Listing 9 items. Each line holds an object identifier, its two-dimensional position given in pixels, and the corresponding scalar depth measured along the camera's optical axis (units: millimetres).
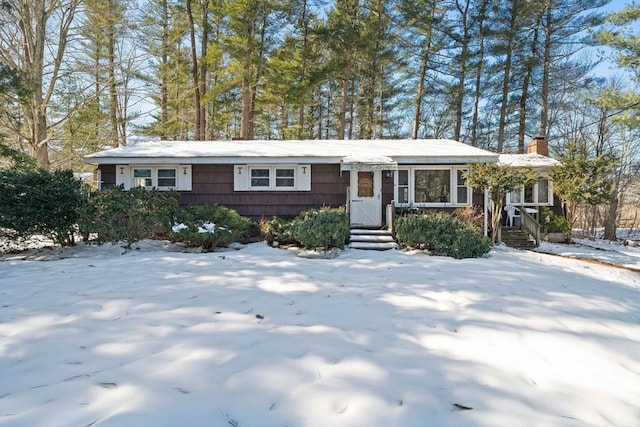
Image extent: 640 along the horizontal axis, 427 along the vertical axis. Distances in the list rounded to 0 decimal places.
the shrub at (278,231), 8844
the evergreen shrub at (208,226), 8031
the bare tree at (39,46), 11234
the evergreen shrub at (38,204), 7082
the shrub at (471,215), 9648
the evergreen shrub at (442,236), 7441
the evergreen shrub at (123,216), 7414
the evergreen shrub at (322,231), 7934
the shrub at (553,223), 11617
